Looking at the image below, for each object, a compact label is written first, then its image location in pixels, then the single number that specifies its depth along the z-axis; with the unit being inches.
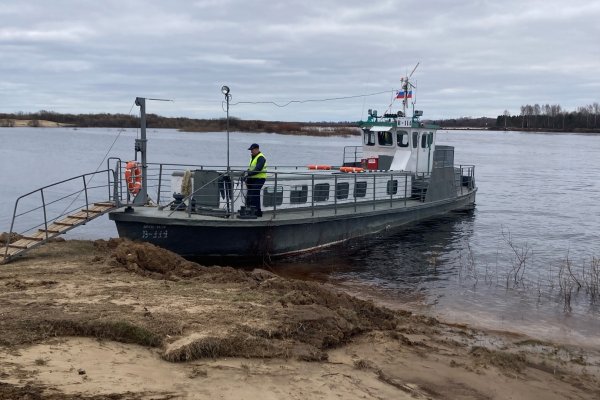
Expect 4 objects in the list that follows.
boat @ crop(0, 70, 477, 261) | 472.4
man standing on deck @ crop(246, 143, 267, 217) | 487.5
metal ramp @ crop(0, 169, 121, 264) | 394.0
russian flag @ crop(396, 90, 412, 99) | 782.7
